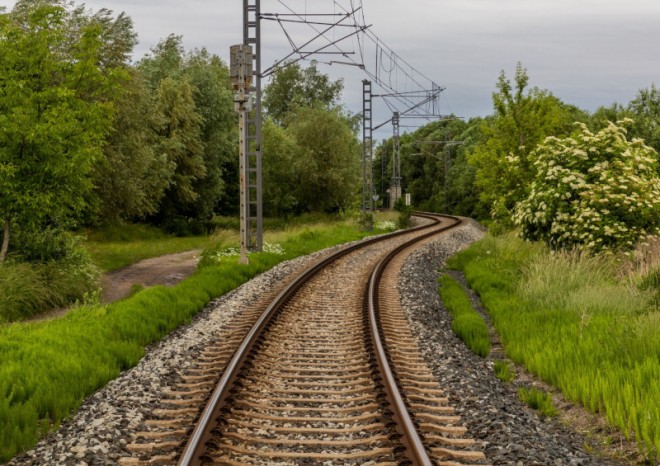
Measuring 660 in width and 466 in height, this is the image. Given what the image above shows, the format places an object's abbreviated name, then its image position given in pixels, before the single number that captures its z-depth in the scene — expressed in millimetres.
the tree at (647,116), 51938
